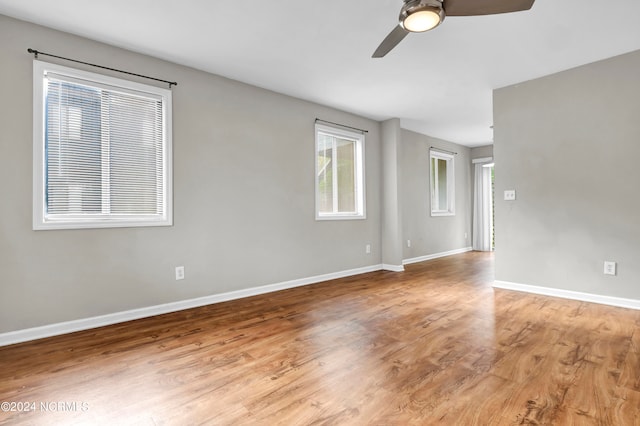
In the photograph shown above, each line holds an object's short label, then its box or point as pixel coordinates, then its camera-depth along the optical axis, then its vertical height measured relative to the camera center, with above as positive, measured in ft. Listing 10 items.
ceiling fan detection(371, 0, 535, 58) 5.96 +3.89
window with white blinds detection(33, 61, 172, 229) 8.57 +1.89
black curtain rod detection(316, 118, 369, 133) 15.24 +4.46
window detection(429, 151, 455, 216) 22.66 +2.14
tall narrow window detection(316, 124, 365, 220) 15.55 +2.07
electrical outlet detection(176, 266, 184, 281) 10.75 -1.93
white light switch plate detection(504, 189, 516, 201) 13.00 +0.75
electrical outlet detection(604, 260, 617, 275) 10.71 -1.84
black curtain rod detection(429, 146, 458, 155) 22.23 +4.54
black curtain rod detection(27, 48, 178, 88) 8.38 +4.34
